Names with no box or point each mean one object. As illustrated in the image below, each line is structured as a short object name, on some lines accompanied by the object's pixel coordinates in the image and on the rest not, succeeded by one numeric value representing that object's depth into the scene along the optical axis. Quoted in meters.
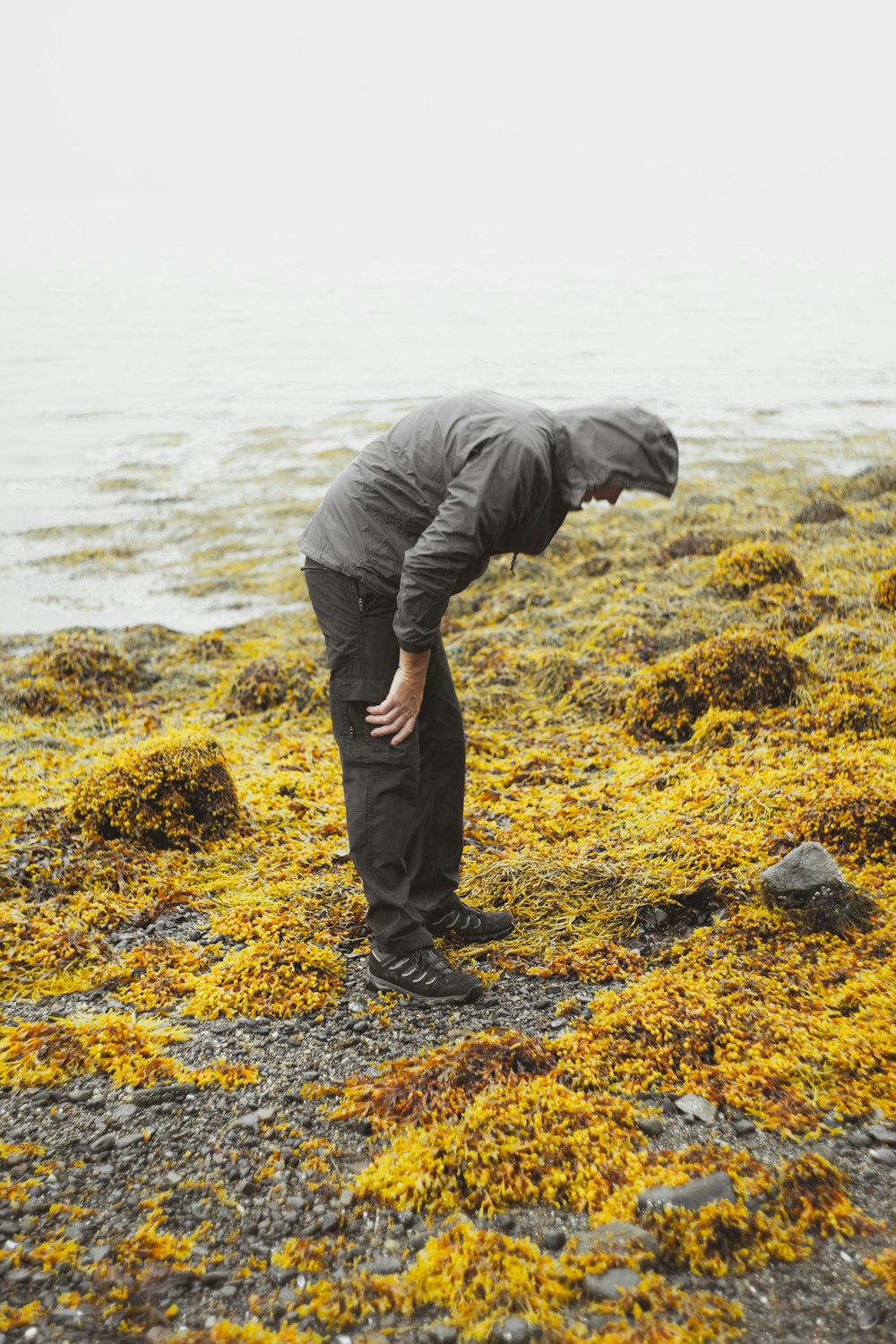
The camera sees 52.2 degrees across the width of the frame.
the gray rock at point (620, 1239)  2.50
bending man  3.13
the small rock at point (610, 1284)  2.37
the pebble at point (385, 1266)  2.49
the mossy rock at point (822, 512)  10.50
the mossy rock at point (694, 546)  9.56
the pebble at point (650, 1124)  2.96
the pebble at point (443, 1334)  2.26
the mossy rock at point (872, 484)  11.43
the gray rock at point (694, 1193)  2.62
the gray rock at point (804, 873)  3.89
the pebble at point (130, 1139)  2.97
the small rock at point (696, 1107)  3.00
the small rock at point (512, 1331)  2.25
